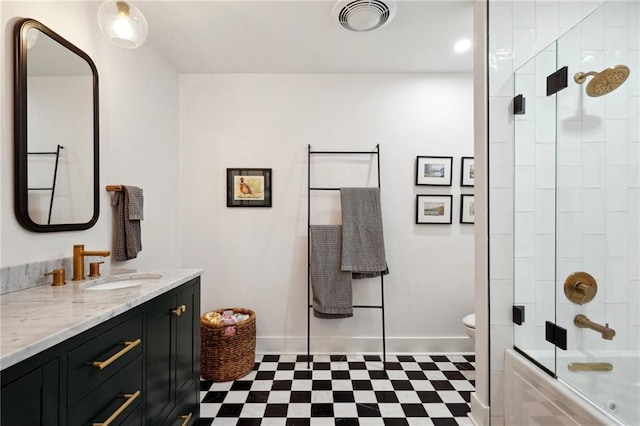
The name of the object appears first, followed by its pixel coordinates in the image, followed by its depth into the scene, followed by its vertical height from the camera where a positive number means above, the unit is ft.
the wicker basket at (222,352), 7.55 -3.41
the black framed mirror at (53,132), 4.32 +1.25
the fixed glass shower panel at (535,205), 5.21 +0.14
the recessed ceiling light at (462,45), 7.52 +4.12
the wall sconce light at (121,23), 4.52 +2.80
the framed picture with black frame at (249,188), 9.14 +0.70
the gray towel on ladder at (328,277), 8.51 -1.79
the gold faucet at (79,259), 4.98 -0.76
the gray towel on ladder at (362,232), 8.52 -0.54
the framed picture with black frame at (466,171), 9.12 +1.21
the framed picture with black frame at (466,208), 9.14 +0.13
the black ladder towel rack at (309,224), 8.73 -0.33
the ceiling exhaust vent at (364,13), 5.77 +3.82
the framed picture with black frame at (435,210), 9.14 +0.07
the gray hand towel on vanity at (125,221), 6.27 -0.19
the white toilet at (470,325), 7.43 -2.75
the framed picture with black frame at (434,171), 9.14 +1.21
